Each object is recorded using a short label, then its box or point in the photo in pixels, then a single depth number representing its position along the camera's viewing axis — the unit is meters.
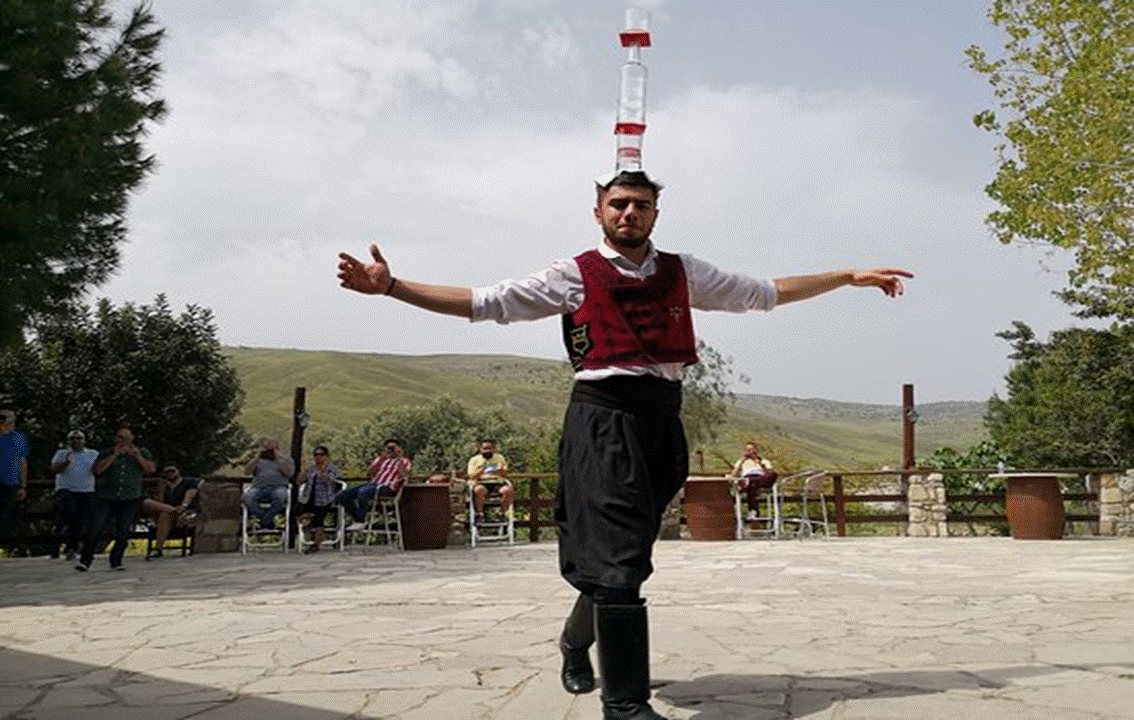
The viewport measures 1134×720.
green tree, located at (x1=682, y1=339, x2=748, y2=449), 40.06
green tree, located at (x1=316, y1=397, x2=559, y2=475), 50.75
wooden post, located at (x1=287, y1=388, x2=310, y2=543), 12.59
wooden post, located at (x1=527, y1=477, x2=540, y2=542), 13.57
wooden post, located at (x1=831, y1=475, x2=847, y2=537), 13.98
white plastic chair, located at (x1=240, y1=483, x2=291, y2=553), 10.95
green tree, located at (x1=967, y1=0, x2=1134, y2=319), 13.71
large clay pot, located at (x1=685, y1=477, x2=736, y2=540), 12.58
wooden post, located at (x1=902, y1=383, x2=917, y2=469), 15.57
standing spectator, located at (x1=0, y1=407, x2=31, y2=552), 8.81
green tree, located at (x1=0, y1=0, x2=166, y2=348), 7.93
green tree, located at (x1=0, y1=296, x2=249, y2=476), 22.02
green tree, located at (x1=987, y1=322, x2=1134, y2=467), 22.64
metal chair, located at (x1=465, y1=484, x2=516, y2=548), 11.64
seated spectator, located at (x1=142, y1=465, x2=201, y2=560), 10.48
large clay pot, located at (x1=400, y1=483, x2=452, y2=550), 11.18
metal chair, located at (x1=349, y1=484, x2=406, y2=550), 11.10
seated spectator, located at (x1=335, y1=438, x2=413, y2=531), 11.13
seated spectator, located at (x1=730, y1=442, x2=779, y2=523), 12.66
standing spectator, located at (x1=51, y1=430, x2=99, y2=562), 9.77
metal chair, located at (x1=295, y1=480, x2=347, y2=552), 10.91
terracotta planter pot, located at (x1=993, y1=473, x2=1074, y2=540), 11.89
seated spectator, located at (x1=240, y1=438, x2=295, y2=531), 11.02
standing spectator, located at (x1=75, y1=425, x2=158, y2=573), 8.93
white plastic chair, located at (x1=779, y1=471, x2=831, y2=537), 12.52
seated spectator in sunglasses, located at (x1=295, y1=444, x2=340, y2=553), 11.01
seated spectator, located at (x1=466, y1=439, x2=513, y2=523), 11.95
